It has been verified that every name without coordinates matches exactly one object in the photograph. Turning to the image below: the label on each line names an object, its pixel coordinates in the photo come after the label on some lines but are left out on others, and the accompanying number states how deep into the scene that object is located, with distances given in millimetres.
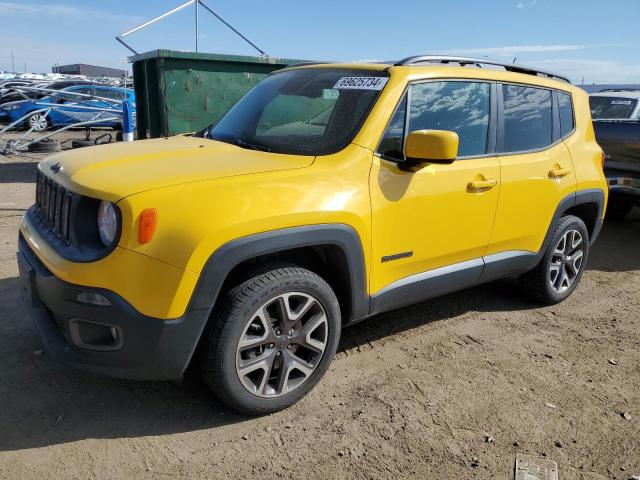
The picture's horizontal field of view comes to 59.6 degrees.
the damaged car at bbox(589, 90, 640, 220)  6492
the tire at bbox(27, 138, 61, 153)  12195
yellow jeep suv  2455
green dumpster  8141
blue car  14703
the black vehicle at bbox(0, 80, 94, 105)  15577
